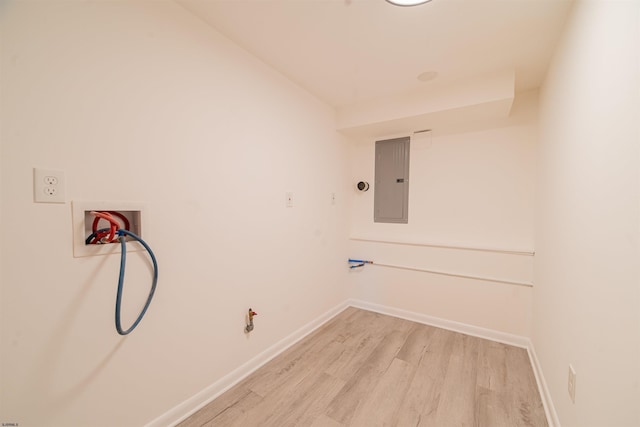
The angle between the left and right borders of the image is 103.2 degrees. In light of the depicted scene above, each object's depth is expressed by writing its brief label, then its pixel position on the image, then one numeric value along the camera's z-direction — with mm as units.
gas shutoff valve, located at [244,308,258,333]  1804
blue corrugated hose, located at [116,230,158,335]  1110
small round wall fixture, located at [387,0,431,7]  1288
